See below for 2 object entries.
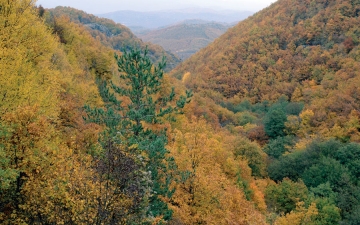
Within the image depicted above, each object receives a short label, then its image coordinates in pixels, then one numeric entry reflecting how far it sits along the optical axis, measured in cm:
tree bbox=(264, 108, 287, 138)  6169
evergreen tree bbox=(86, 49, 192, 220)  1603
